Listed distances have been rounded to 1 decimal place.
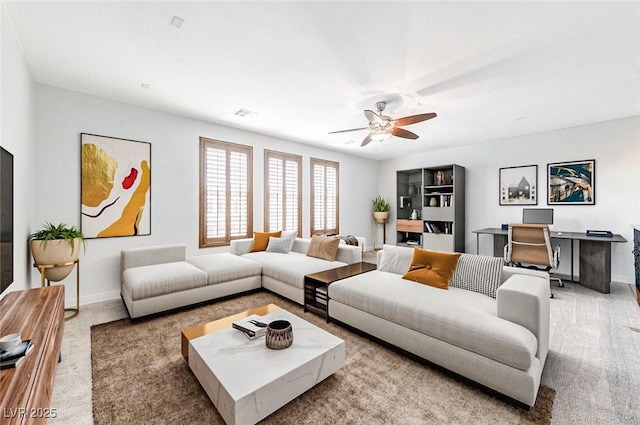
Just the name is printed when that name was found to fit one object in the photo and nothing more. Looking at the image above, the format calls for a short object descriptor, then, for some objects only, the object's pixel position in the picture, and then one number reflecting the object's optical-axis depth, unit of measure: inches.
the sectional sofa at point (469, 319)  66.6
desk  154.4
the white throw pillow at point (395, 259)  120.2
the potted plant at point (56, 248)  108.4
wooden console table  37.7
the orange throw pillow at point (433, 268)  102.1
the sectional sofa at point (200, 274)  117.9
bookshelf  235.9
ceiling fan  126.2
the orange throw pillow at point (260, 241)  187.5
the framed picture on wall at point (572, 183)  184.7
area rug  62.6
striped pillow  96.0
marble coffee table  56.9
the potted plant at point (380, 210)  300.0
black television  74.5
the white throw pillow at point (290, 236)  185.3
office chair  152.2
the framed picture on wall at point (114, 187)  139.4
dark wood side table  117.7
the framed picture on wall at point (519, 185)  209.6
